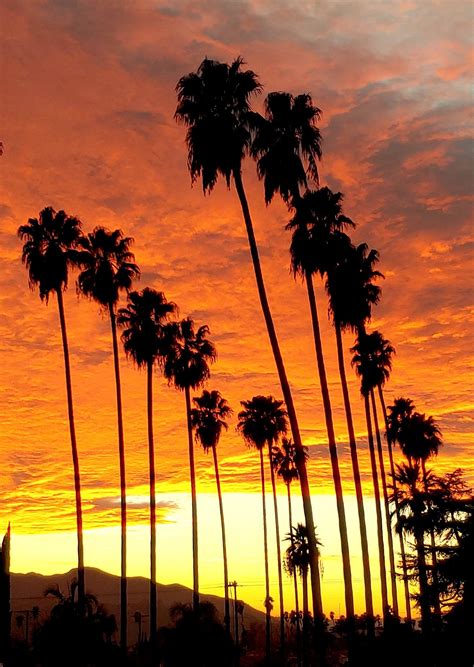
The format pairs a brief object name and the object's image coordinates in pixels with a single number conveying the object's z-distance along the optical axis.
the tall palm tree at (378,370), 56.53
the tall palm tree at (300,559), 82.06
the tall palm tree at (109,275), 51.25
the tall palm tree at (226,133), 32.97
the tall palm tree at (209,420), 74.38
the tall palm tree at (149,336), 53.84
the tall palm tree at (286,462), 93.79
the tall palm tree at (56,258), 46.94
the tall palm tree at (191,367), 61.41
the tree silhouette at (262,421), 79.12
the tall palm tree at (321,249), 34.72
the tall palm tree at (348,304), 40.44
